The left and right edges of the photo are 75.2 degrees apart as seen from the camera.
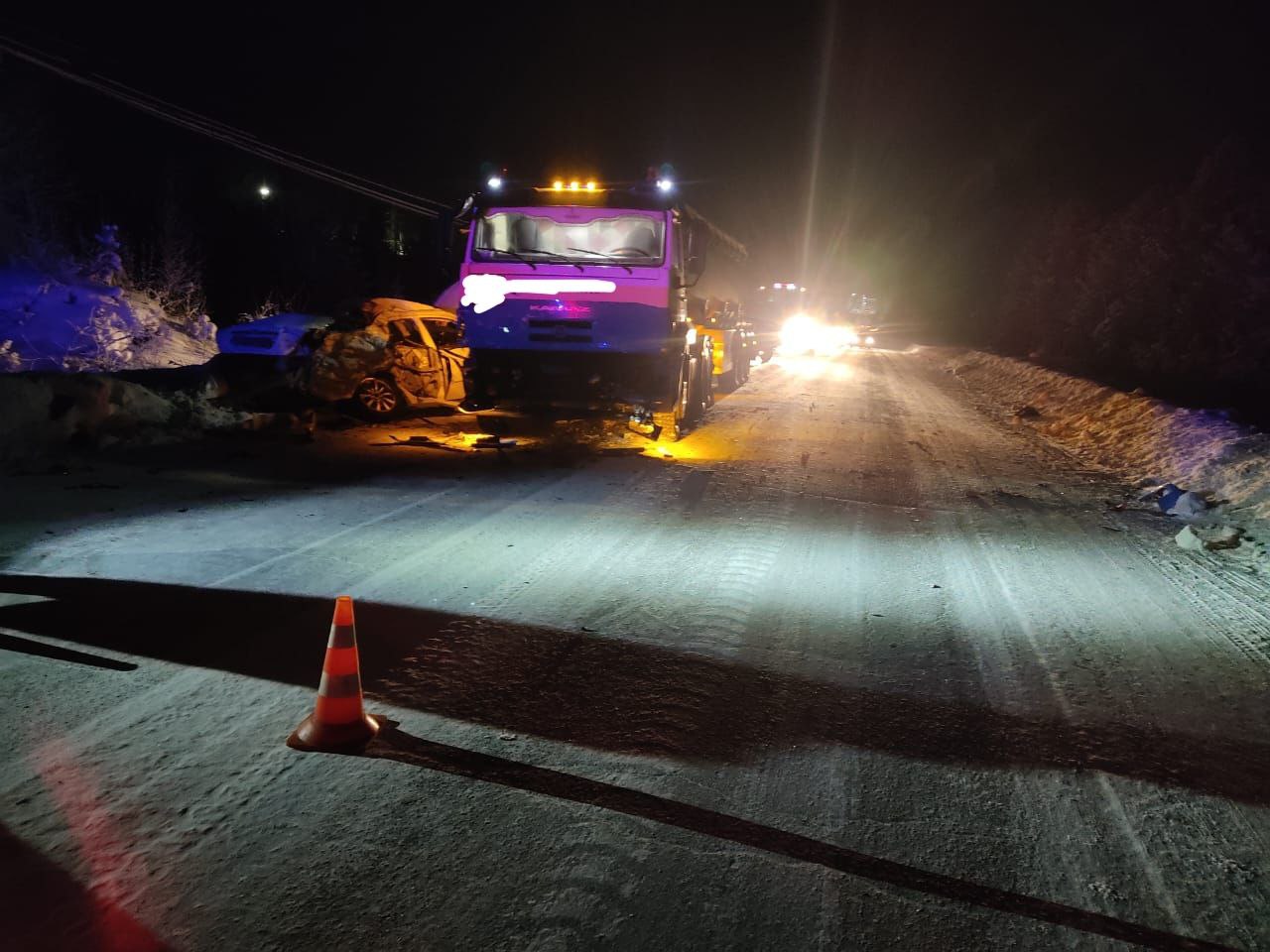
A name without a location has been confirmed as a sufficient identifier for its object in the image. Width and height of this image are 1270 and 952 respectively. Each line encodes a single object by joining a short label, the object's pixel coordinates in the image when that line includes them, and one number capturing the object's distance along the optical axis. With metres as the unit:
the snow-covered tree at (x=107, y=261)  24.34
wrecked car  13.28
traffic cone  3.67
